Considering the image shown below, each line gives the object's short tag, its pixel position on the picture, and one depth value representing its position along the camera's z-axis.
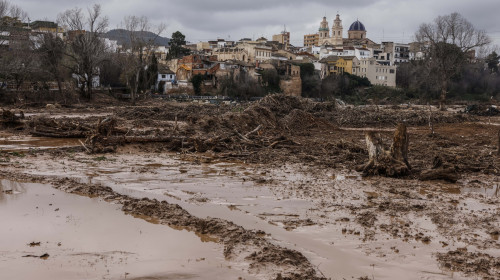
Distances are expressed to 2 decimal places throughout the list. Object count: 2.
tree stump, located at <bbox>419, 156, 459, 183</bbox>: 11.07
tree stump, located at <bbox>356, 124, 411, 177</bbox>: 11.48
